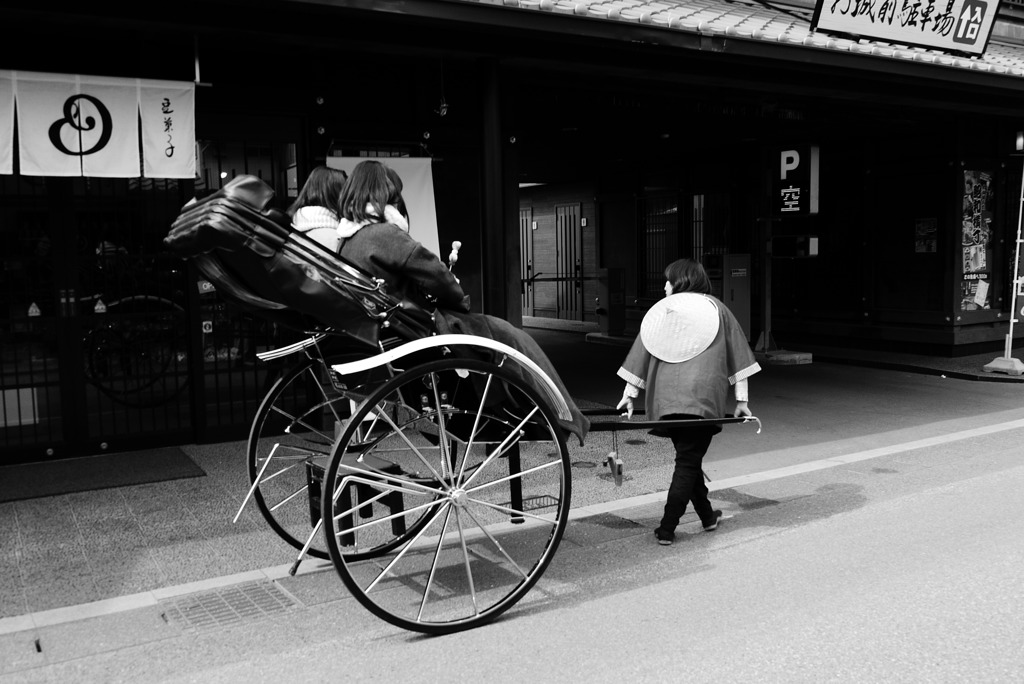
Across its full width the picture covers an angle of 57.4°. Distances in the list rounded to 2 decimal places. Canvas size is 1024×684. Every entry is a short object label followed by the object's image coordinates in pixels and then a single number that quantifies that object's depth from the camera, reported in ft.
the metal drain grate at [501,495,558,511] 19.54
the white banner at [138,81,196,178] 22.34
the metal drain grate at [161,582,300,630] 14.11
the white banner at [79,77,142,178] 21.63
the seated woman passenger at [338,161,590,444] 13.98
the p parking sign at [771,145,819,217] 41.88
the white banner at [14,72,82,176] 21.06
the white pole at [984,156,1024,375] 37.32
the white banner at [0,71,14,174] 20.83
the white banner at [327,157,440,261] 26.63
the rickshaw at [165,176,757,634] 12.46
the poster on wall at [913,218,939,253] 43.86
